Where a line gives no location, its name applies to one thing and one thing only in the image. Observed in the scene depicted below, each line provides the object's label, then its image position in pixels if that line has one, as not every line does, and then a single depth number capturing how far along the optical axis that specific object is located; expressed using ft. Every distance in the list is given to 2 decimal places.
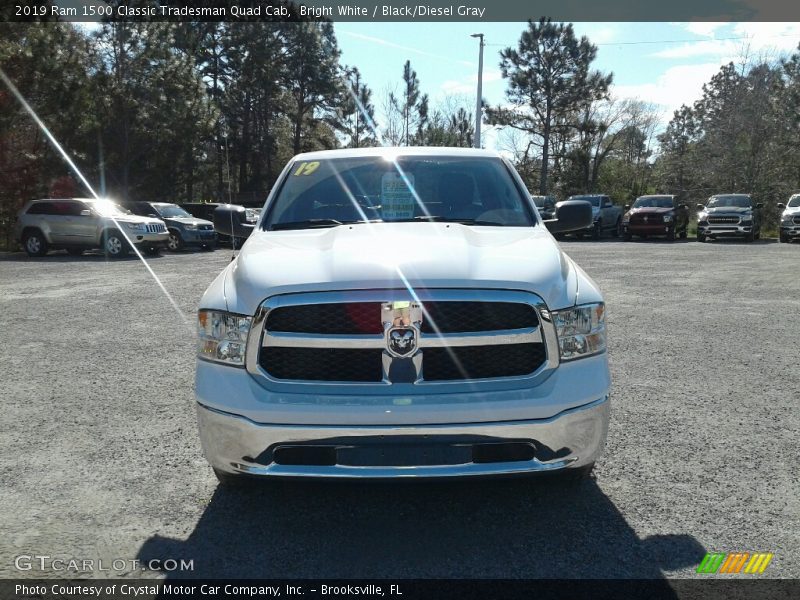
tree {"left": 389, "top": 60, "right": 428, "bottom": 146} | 170.71
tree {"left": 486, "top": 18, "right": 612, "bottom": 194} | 146.30
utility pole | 122.72
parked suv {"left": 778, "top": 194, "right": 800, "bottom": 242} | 94.79
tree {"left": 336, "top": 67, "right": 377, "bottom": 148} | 174.19
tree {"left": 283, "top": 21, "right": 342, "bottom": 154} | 157.69
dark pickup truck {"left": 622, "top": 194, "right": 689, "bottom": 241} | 98.43
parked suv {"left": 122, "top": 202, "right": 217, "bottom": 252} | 83.61
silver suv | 72.64
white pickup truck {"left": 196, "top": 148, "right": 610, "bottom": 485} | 10.28
